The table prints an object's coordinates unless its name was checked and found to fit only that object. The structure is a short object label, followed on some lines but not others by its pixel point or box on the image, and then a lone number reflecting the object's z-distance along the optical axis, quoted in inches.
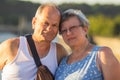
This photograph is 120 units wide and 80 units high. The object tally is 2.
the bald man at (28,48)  149.8
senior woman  142.9
